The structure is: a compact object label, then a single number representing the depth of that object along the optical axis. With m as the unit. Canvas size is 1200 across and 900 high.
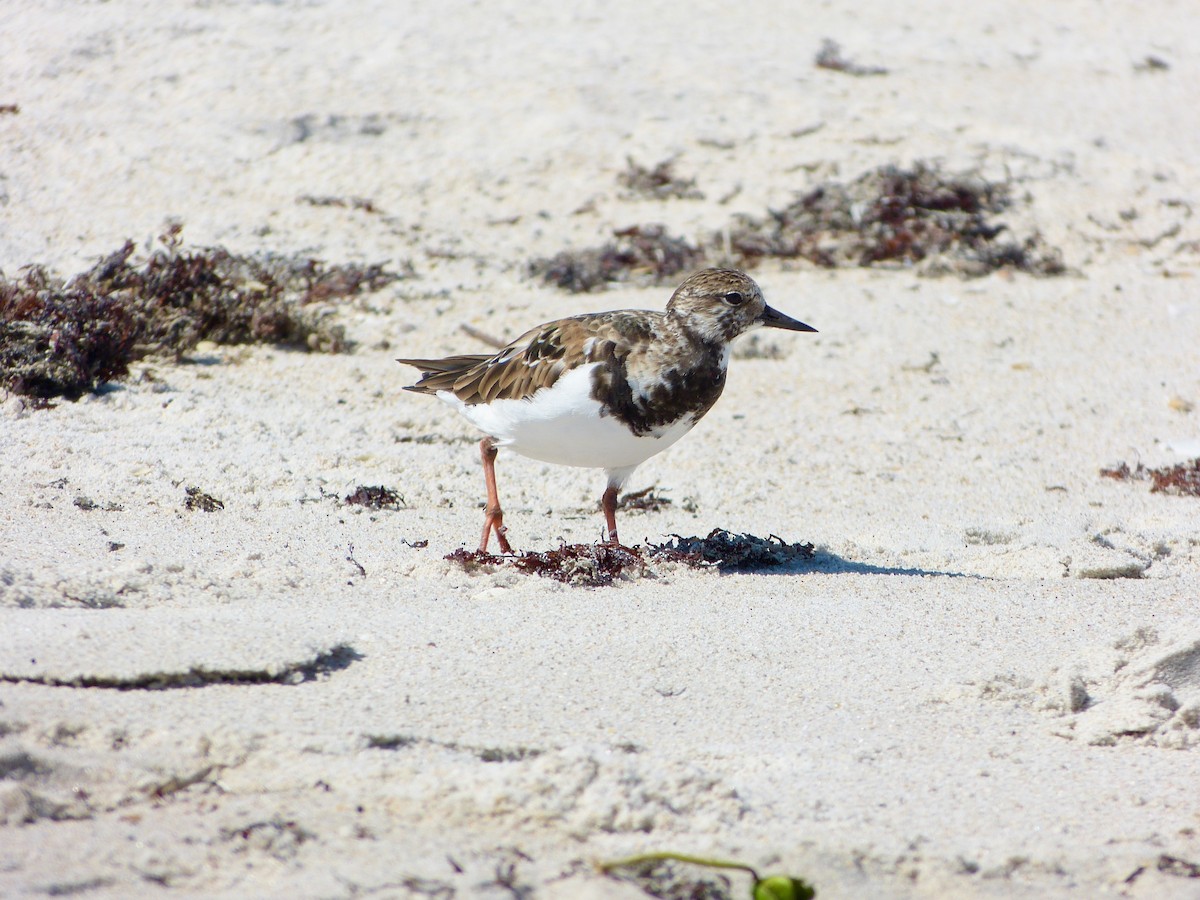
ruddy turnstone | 8.17
